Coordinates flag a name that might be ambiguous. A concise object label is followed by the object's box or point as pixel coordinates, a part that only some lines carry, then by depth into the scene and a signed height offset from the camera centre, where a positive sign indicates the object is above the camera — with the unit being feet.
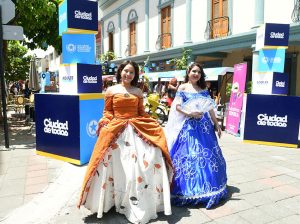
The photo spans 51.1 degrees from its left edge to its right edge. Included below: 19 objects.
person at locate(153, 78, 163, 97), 54.85 -1.15
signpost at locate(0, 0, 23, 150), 19.66 +3.29
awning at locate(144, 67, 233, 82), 39.00 +1.25
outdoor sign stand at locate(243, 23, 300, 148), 23.34 -1.43
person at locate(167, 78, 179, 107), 31.63 -0.61
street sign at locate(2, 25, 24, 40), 19.99 +3.16
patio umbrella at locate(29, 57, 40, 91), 35.45 +0.30
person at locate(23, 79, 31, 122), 34.21 -3.35
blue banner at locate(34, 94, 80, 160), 17.22 -2.46
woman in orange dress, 10.27 -2.86
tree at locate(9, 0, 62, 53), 23.91 +5.21
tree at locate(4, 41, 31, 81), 71.10 +4.44
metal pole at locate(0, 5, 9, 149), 19.84 -0.35
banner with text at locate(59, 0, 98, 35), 16.76 +3.63
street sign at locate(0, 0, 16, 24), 19.63 +4.49
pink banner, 27.53 -1.49
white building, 41.52 +9.05
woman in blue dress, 11.54 -2.50
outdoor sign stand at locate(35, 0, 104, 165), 17.06 -0.58
